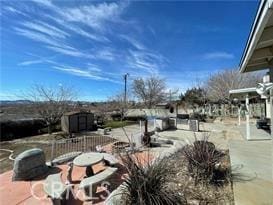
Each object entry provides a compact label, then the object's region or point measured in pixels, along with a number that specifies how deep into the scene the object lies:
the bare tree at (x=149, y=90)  23.51
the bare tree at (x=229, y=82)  22.15
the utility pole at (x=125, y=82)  21.82
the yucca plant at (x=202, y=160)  3.40
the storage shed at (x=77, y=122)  13.48
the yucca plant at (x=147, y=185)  2.40
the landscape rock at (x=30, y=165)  4.62
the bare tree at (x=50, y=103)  12.71
